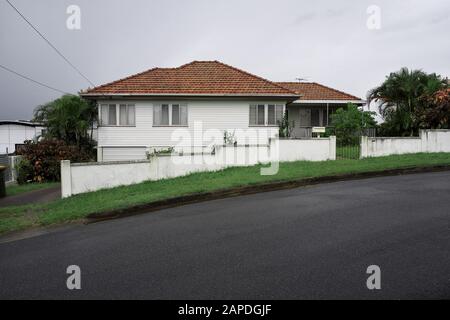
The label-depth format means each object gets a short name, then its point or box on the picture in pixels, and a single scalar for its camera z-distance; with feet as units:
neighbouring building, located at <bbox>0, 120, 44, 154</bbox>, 130.31
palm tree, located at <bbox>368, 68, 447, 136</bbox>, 74.02
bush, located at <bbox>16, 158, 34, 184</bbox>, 59.69
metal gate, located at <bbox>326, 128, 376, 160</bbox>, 56.85
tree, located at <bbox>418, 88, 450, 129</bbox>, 63.05
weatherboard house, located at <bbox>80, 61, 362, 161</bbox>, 69.87
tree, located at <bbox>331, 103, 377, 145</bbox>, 63.82
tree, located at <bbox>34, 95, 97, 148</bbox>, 80.74
